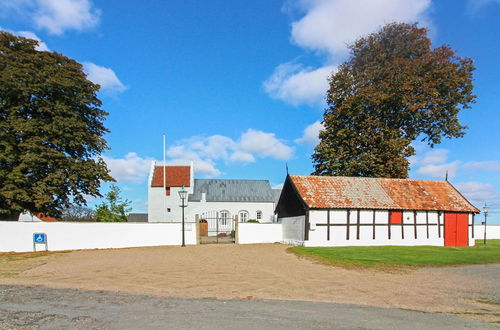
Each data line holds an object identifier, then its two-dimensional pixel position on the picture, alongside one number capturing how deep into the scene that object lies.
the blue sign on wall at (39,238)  21.64
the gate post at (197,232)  25.48
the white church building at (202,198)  47.06
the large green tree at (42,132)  22.09
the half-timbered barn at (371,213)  24.14
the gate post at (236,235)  26.19
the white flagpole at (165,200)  45.94
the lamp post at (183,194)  23.81
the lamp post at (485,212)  30.14
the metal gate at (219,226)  31.25
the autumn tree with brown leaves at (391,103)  30.53
